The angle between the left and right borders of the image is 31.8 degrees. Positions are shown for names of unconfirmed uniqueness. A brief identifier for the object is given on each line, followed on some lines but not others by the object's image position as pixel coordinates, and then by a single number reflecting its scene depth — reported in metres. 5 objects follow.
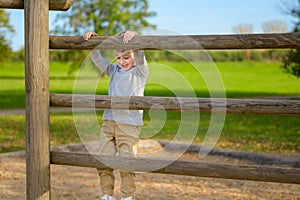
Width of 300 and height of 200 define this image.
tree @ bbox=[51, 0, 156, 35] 28.17
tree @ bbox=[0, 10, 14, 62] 22.50
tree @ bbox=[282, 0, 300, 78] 12.13
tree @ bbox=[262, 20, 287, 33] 34.61
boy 4.29
